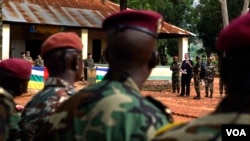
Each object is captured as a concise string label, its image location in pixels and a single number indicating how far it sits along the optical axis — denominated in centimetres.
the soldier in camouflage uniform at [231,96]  149
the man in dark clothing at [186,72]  1531
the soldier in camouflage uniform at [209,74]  1570
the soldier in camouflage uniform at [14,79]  291
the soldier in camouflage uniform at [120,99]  185
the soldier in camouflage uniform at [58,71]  274
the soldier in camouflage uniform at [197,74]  1525
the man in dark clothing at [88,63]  1991
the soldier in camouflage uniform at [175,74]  1642
